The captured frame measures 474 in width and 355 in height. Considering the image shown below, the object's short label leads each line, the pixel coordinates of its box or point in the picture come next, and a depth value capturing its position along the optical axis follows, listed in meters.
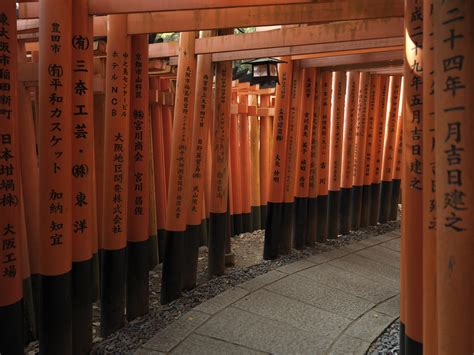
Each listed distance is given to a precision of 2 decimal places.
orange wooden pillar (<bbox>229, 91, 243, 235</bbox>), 8.85
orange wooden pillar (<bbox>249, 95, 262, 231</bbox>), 10.09
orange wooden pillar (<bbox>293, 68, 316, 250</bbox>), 7.34
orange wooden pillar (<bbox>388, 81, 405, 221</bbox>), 9.50
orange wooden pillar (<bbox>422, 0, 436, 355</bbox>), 2.08
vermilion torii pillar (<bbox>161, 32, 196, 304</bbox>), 5.58
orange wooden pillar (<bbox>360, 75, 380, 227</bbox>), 8.91
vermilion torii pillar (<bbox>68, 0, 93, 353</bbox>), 3.91
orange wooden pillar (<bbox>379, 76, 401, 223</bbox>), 9.24
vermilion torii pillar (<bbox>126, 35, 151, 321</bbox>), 4.89
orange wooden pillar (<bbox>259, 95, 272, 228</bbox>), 10.29
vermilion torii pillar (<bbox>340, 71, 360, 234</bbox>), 8.46
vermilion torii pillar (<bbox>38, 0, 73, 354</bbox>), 3.69
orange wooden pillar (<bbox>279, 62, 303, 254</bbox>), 7.20
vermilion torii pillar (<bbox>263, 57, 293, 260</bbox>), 7.07
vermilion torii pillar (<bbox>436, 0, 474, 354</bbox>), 1.79
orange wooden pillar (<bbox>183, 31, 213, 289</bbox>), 5.88
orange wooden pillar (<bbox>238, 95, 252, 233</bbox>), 9.35
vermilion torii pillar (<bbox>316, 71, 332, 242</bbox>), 7.68
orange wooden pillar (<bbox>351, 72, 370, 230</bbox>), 8.74
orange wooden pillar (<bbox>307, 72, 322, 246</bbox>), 7.61
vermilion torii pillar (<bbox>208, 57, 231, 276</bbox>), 6.33
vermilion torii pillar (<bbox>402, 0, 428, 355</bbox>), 2.46
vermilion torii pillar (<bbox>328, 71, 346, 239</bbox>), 8.14
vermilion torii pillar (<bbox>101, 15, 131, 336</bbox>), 4.55
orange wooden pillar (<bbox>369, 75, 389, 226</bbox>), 9.04
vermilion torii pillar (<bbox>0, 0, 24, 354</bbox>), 3.37
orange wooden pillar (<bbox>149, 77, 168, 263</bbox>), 7.31
